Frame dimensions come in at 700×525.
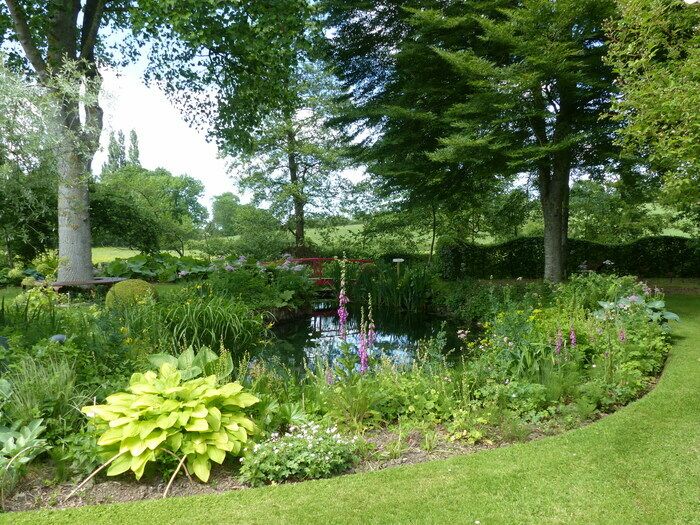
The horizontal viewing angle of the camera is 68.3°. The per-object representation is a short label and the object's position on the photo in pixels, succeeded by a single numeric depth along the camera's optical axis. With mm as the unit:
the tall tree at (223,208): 35938
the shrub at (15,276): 12802
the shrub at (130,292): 8111
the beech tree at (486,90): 7781
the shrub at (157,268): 13469
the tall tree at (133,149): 46862
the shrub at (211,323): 6547
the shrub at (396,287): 12141
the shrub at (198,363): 3582
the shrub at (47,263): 12820
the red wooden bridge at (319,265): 13938
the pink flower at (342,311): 4019
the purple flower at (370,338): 4332
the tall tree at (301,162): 19859
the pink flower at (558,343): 4539
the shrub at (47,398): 3154
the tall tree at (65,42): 10031
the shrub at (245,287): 9594
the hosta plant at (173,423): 2904
